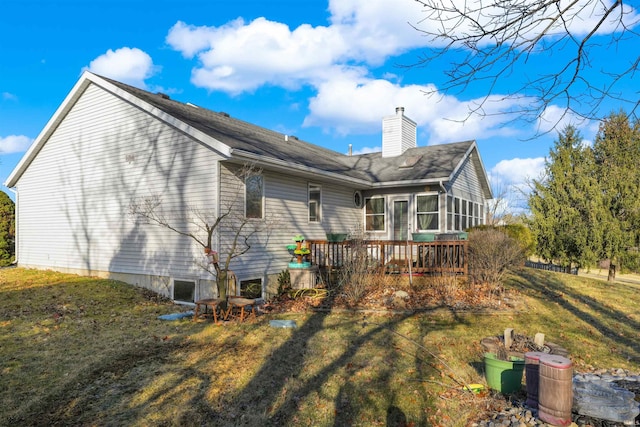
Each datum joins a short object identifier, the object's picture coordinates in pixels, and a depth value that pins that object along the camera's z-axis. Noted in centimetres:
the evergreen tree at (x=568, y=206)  1688
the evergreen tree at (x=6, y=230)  1487
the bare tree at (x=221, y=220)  947
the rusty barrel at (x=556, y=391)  386
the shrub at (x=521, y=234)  1516
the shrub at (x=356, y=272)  952
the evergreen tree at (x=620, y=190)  1598
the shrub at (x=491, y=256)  955
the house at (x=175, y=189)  998
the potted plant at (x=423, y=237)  1167
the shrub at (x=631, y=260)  1596
